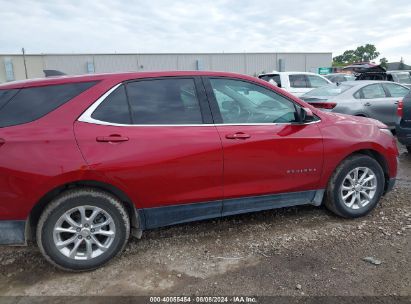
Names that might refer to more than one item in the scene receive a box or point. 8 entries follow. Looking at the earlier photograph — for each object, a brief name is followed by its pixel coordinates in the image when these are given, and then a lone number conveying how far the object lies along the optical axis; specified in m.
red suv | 2.90
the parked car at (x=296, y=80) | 12.70
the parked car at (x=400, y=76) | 14.52
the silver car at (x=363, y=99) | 7.99
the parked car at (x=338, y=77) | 17.88
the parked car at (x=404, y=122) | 6.21
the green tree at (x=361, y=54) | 89.00
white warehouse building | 36.84
